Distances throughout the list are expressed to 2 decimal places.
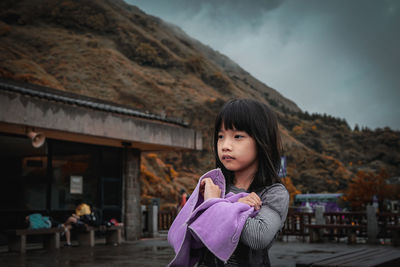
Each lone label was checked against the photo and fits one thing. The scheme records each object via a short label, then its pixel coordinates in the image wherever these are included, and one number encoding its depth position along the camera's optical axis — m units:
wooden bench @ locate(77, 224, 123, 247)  13.70
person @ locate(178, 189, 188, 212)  16.12
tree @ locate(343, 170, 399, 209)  35.41
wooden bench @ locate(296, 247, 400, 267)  4.23
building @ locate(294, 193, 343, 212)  44.09
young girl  1.81
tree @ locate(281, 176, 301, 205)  60.09
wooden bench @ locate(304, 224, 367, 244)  14.63
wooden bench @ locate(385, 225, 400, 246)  13.71
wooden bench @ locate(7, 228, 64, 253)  11.51
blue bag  12.15
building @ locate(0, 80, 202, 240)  11.85
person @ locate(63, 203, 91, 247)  13.30
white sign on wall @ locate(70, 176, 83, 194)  14.77
